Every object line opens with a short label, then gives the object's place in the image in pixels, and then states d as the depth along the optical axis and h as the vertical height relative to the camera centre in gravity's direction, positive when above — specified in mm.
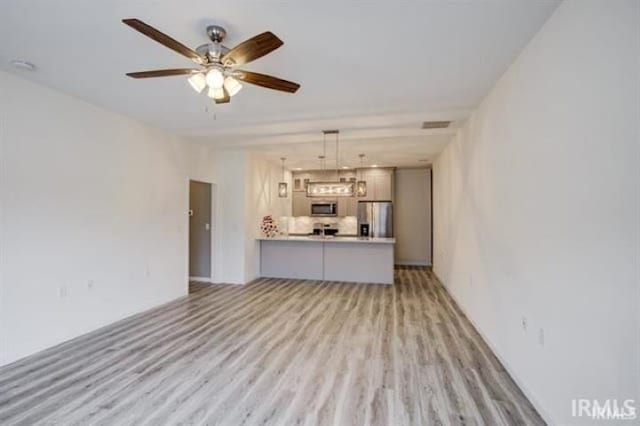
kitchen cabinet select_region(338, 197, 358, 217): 8671 +207
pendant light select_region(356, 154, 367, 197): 6430 +527
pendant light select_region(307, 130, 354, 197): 8258 +665
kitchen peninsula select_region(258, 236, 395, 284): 6301 -956
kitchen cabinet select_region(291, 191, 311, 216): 9055 +263
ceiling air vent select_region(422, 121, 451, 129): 4375 +1282
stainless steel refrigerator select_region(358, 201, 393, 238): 8281 -113
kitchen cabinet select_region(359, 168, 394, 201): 8414 +798
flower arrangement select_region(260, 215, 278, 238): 7039 -321
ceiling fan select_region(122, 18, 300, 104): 1937 +1040
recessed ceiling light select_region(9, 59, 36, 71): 2713 +1292
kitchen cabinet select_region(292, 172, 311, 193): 9172 +996
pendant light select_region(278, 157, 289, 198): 6867 +516
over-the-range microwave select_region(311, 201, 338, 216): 8773 +148
